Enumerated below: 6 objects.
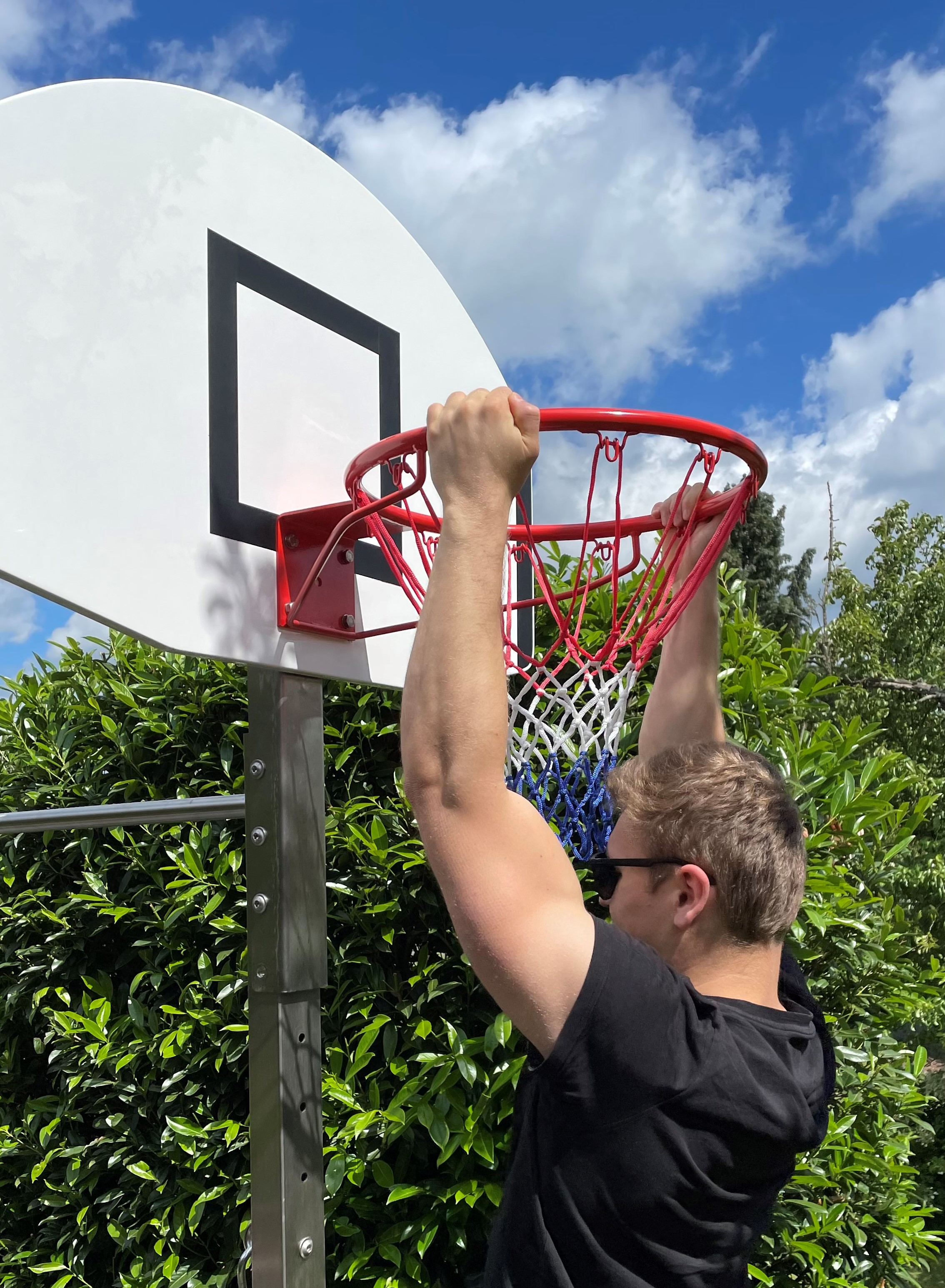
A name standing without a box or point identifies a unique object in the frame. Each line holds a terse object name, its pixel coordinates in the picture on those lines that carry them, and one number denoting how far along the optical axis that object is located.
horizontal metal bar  2.44
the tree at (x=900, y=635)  14.09
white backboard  1.85
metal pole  2.13
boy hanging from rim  1.36
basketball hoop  2.10
